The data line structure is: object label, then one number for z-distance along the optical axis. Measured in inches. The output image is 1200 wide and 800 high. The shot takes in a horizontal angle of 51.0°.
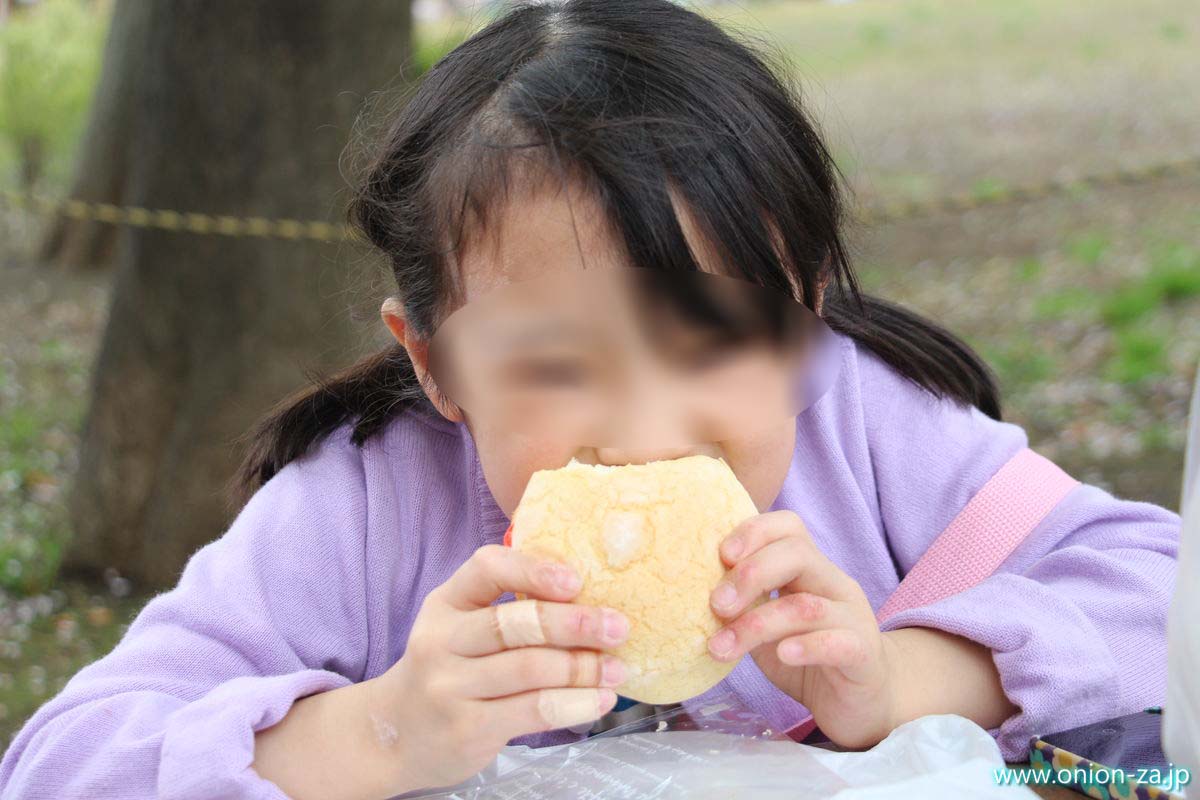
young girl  46.0
